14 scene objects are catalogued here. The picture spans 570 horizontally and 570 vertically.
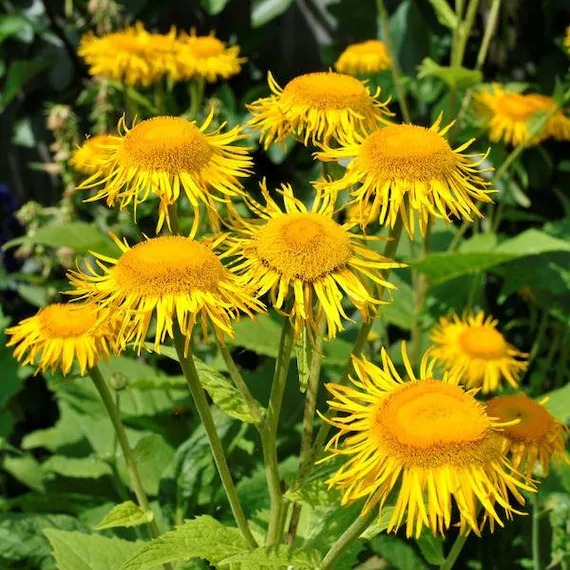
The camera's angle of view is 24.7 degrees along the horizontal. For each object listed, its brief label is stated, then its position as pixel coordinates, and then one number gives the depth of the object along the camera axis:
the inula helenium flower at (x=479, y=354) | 0.68
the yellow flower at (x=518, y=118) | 0.78
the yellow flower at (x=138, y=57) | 0.78
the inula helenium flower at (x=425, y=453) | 0.40
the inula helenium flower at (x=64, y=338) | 0.52
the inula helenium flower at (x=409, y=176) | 0.45
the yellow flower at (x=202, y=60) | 0.80
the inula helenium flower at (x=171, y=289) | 0.42
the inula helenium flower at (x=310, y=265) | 0.44
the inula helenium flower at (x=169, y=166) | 0.46
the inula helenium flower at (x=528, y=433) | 0.49
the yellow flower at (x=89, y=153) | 0.76
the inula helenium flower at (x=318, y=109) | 0.51
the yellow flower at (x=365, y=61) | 0.81
